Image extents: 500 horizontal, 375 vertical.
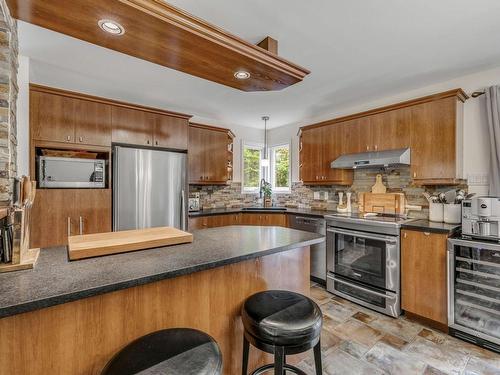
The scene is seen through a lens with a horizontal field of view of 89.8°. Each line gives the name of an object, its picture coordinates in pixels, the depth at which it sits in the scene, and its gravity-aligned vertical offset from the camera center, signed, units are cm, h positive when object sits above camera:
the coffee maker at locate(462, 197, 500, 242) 215 -29
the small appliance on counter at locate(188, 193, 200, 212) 407 -25
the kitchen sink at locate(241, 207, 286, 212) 407 -36
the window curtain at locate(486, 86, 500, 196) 246 +53
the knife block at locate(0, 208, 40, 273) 101 -25
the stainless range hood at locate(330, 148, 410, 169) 289 +34
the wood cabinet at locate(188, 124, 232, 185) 401 +54
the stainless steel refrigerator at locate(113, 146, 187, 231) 303 -1
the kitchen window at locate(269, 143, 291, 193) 492 +39
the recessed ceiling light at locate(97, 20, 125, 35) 121 +80
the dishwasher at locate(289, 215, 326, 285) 334 -87
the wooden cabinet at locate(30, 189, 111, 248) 262 -29
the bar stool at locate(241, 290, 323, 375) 119 -68
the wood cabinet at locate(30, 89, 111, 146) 265 +77
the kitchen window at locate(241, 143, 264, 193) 500 +41
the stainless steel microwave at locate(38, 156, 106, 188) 266 +18
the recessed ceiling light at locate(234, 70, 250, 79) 173 +79
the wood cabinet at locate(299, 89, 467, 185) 263 +62
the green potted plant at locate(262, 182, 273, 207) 473 -13
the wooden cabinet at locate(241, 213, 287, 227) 399 -52
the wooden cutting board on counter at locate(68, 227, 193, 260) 120 -29
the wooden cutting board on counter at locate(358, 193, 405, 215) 318 -22
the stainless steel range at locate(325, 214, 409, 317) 263 -84
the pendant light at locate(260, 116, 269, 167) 443 +77
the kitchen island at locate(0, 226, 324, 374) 88 -50
